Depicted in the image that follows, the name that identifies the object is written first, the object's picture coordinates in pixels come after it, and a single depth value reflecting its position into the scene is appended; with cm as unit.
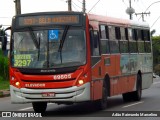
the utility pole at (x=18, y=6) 3239
